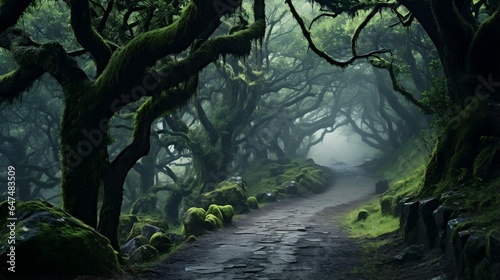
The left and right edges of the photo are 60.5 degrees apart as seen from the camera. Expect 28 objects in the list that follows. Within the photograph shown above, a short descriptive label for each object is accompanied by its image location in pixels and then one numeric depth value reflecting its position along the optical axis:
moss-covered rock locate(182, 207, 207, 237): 13.26
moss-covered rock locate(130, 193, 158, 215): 24.97
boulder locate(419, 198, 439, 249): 8.83
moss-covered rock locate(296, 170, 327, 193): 26.87
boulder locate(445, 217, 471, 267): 7.14
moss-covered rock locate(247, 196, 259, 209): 19.84
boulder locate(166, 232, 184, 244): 12.52
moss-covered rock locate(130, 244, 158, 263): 10.19
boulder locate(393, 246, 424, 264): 8.83
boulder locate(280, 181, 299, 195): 24.90
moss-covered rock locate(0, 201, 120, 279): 6.17
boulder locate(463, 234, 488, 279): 6.07
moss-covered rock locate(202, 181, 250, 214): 18.80
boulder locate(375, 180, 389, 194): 24.63
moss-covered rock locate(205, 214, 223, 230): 13.88
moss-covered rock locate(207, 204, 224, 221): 14.88
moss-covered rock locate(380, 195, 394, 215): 16.04
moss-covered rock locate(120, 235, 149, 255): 11.85
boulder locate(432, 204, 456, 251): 8.05
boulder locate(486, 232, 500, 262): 5.65
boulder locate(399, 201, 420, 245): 10.04
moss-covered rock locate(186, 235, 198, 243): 12.16
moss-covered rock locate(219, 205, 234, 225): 15.18
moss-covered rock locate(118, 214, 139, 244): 19.16
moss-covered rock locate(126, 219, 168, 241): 14.62
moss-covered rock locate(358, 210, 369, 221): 16.19
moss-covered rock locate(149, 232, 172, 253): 11.27
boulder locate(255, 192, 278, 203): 22.53
